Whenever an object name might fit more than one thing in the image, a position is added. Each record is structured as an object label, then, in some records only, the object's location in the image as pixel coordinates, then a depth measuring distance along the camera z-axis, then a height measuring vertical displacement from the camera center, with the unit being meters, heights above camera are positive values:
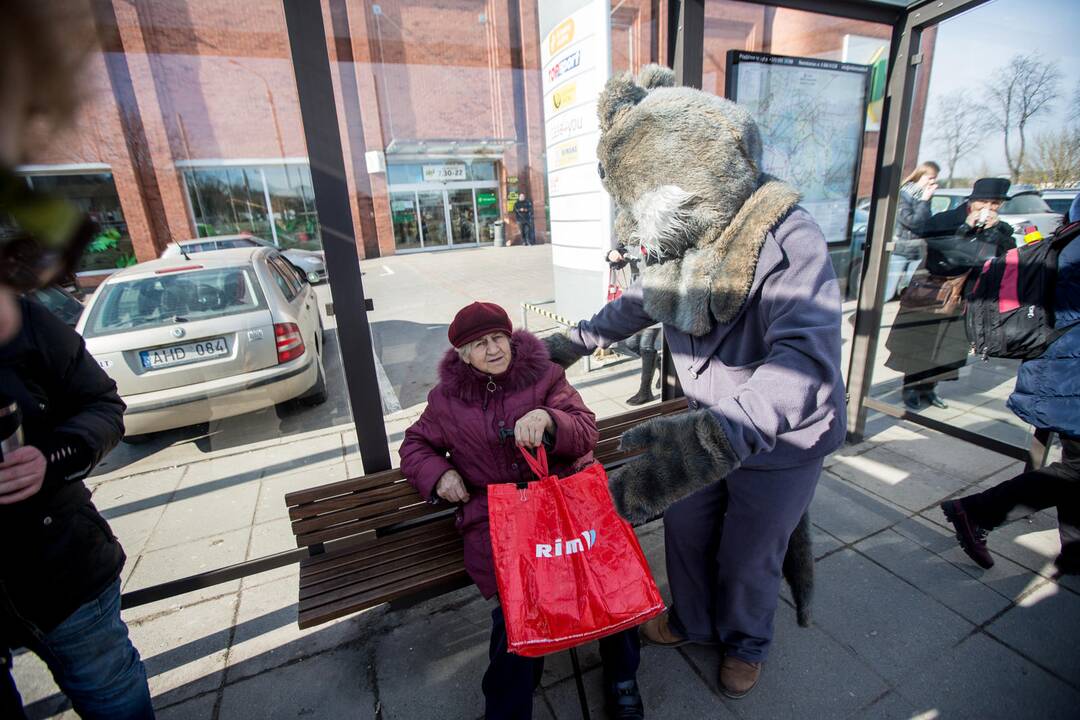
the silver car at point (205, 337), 2.60 -0.62
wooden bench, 1.91 -1.32
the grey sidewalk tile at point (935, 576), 2.24 -1.76
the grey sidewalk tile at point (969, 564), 2.34 -1.76
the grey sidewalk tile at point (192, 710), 1.96 -1.79
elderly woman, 1.85 -0.78
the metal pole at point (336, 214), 1.79 +0.04
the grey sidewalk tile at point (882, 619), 2.04 -1.78
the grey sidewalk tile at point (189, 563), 2.56 -1.76
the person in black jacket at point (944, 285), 3.58 -0.76
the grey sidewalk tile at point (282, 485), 3.24 -1.72
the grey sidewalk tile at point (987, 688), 1.82 -1.79
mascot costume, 1.33 -0.37
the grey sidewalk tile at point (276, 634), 2.18 -1.77
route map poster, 3.33 +0.57
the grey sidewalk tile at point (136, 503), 3.04 -1.67
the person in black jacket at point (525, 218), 4.22 -0.03
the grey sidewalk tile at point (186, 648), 2.08 -1.77
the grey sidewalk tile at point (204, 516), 3.04 -1.72
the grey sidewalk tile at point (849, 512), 2.77 -1.75
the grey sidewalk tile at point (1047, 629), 1.99 -1.78
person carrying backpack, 2.21 -1.05
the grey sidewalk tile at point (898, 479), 3.02 -1.74
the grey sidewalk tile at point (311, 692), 1.95 -1.78
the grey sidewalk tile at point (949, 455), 3.26 -1.73
